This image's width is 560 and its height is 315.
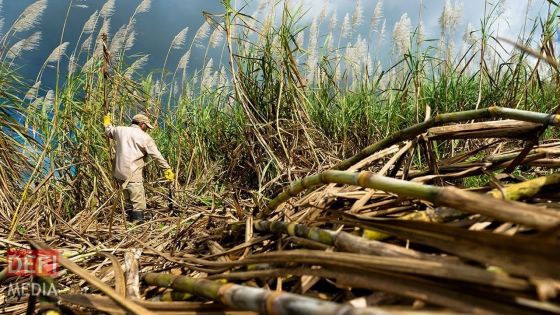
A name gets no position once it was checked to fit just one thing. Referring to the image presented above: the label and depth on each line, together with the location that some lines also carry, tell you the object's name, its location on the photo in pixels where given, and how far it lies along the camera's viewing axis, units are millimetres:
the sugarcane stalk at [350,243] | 537
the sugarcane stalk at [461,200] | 464
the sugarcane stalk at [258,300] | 419
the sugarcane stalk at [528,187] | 722
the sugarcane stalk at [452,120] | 885
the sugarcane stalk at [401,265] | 424
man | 4539
